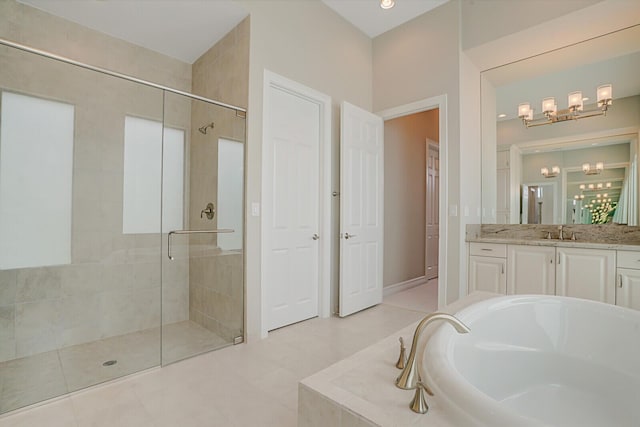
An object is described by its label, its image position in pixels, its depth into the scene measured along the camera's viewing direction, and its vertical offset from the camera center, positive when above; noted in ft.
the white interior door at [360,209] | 10.36 +0.24
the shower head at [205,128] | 8.61 +2.48
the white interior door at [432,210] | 16.66 +0.33
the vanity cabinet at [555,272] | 7.80 -1.62
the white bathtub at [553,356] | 4.30 -2.24
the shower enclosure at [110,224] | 6.81 -0.27
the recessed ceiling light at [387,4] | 9.61 +6.86
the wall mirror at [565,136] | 8.94 +2.71
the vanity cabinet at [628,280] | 7.62 -1.62
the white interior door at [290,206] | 8.98 +0.28
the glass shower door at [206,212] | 8.26 +0.06
